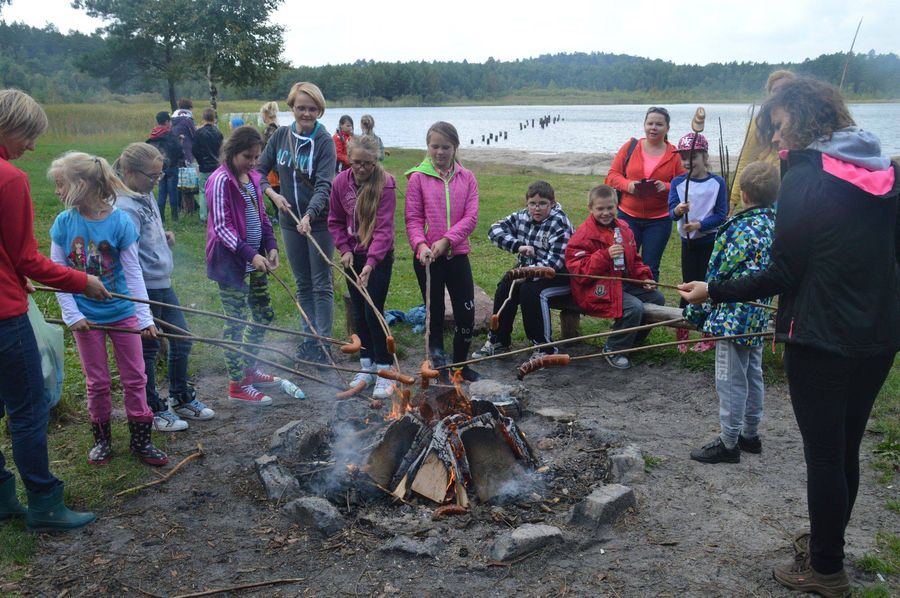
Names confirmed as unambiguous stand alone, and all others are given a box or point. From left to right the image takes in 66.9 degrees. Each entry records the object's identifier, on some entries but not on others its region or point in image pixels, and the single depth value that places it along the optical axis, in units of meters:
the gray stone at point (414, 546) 3.35
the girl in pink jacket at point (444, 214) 5.37
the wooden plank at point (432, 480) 3.92
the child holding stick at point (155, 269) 4.54
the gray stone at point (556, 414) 4.91
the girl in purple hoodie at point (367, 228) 5.40
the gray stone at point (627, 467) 4.09
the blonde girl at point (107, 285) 3.97
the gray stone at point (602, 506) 3.58
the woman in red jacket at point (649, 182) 6.79
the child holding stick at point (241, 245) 5.06
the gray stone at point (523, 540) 3.33
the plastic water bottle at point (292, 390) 5.57
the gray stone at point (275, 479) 3.92
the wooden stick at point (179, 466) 4.09
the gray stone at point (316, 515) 3.57
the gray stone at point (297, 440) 4.37
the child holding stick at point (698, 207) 6.32
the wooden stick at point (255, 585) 3.13
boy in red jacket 6.09
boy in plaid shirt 6.34
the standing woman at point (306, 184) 5.76
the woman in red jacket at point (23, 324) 3.24
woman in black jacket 2.77
